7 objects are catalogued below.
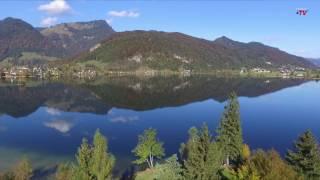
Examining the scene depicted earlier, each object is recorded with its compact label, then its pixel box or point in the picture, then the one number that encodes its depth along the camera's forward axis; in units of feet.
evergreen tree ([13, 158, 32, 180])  133.64
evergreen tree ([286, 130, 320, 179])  120.61
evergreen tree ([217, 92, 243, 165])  151.94
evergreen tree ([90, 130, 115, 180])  113.12
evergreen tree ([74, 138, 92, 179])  110.85
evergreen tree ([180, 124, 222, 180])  116.73
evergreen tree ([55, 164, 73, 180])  122.18
